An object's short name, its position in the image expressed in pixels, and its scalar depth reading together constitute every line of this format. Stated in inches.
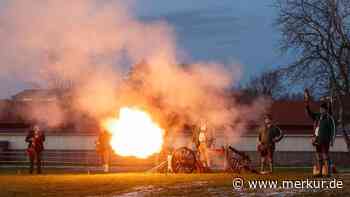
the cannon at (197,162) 942.4
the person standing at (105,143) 1059.3
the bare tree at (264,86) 3607.3
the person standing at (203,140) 998.4
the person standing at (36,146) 1035.9
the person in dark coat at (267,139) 906.7
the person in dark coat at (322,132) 744.3
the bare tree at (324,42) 1574.8
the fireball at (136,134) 1005.8
